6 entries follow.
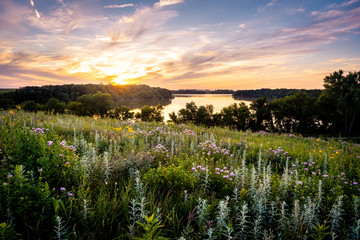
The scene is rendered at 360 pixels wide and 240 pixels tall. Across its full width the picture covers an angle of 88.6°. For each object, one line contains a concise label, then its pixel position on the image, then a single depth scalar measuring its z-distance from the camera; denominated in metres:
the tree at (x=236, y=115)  44.59
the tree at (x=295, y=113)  44.69
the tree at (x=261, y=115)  47.19
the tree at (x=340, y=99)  42.50
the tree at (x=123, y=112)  49.85
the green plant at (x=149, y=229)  1.54
